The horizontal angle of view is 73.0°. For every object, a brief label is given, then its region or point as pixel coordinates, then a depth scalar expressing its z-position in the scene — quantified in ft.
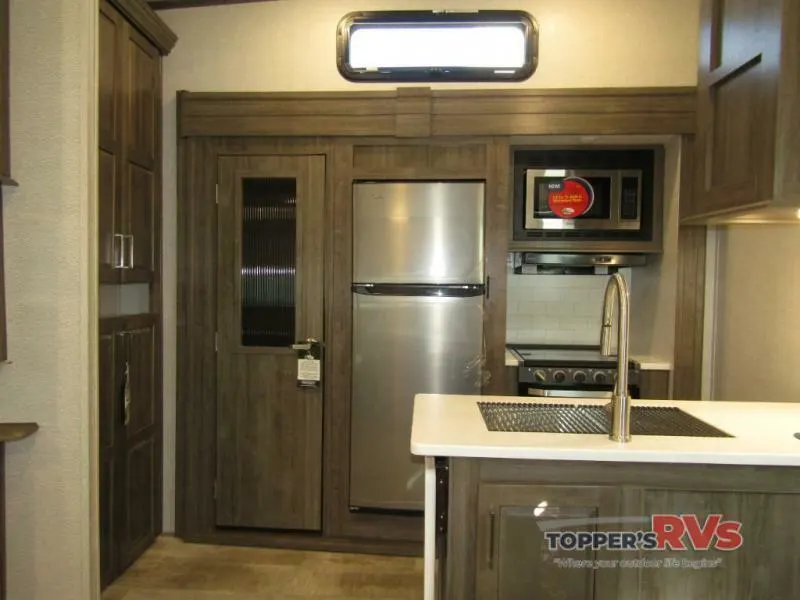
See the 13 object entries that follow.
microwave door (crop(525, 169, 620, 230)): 9.36
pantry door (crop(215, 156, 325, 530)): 8.90
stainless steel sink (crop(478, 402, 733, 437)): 5.08
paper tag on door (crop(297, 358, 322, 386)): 8.88
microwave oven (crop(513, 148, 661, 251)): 9.34
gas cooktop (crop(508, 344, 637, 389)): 8.95
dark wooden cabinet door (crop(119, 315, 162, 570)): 8.06
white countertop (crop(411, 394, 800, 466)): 4.38
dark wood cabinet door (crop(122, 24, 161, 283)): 8.00
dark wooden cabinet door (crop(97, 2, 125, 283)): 7.25
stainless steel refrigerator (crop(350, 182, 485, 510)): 8.75
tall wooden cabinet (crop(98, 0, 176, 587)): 7.44
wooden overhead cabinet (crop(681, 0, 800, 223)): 4.54
